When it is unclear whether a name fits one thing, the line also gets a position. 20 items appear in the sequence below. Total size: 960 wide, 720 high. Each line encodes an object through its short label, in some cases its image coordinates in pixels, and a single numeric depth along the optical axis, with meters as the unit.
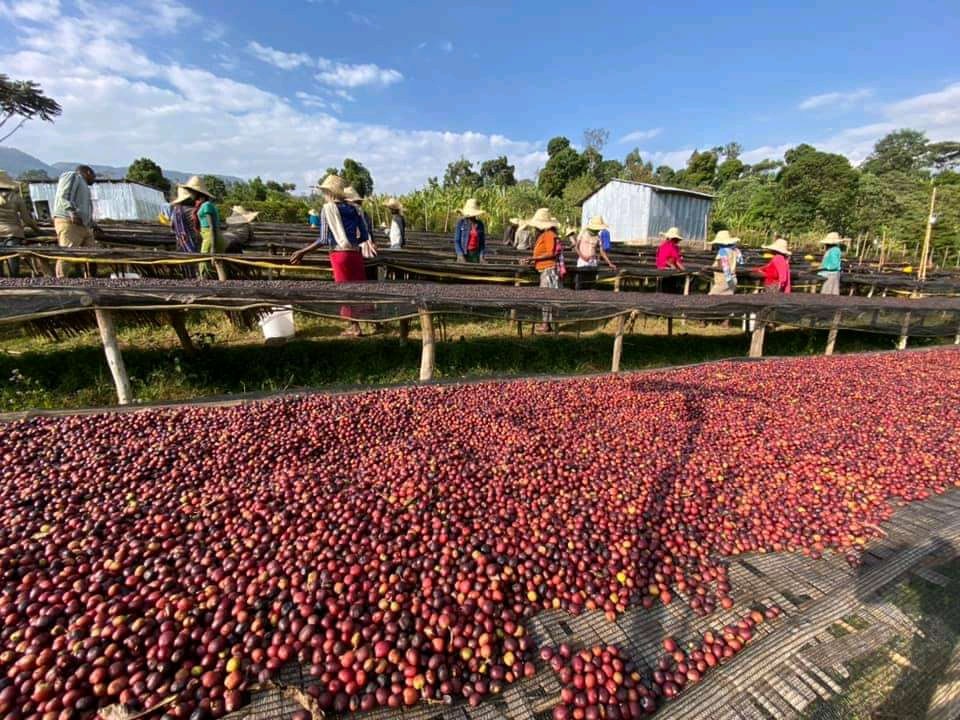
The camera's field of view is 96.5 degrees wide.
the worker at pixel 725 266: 6.71
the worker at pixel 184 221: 4.70
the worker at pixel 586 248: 6.55
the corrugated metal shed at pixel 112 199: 20.39
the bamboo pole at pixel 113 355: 2.89
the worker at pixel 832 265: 7.04
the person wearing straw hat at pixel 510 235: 9.83
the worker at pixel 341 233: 4.04
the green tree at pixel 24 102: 14.43
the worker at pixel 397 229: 7.02
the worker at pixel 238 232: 5.86
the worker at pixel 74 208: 4.52
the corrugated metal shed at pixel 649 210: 17.30
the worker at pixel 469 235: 6.17
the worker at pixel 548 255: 5.65
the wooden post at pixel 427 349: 3.70
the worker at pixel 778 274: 7.04
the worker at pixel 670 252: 7.20
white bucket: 4.48
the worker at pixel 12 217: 4.65
